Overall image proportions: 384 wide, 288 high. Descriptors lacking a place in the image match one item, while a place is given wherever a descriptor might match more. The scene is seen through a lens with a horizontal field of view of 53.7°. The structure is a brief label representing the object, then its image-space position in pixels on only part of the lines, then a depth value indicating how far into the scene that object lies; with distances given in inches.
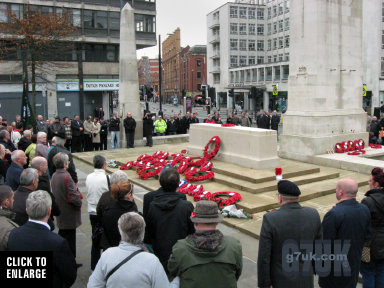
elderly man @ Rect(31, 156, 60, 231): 236.8
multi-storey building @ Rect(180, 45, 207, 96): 3902.6
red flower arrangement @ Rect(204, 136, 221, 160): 517.0
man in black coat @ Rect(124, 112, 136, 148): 713.0
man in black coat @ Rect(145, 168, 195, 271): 173.2
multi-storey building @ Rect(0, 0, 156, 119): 1429.6
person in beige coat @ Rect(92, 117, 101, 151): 717.8
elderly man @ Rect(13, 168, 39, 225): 197.2
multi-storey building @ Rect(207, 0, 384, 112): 2413.9
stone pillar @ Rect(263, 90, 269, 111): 2471.7
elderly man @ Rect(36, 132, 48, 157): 358.0
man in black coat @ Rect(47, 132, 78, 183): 325.1
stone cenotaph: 544.7
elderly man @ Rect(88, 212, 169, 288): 117.0
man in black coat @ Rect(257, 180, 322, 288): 153.3
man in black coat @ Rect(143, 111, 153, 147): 730.6
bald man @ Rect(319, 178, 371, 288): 172.9
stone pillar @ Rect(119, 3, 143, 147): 729.6
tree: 1013.2
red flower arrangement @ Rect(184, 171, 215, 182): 449.8
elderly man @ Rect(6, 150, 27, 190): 265.8
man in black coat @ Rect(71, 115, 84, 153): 692.7
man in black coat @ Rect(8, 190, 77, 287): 135.7
